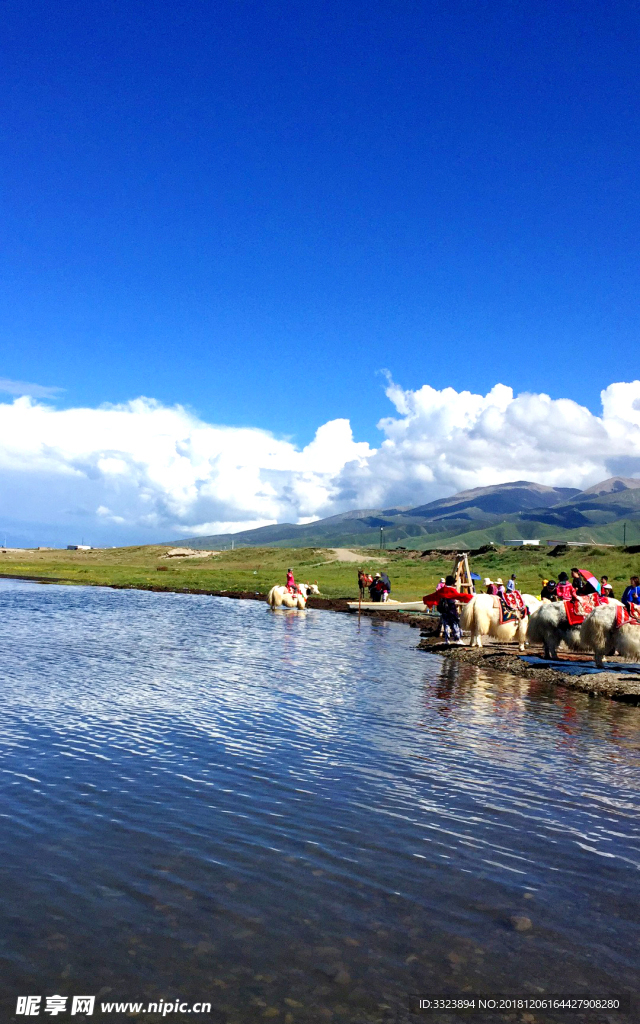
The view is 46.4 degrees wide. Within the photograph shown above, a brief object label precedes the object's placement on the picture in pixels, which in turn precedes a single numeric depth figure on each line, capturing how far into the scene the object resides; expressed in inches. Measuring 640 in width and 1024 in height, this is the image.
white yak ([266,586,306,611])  2043.6
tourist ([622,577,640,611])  965.8
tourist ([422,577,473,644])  1199.6
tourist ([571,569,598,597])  995.0
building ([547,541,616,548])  3385.8
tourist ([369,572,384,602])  2090.3
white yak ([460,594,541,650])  1183.6
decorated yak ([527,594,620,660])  971.9
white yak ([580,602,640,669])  879.7
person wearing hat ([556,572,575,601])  1027.2
